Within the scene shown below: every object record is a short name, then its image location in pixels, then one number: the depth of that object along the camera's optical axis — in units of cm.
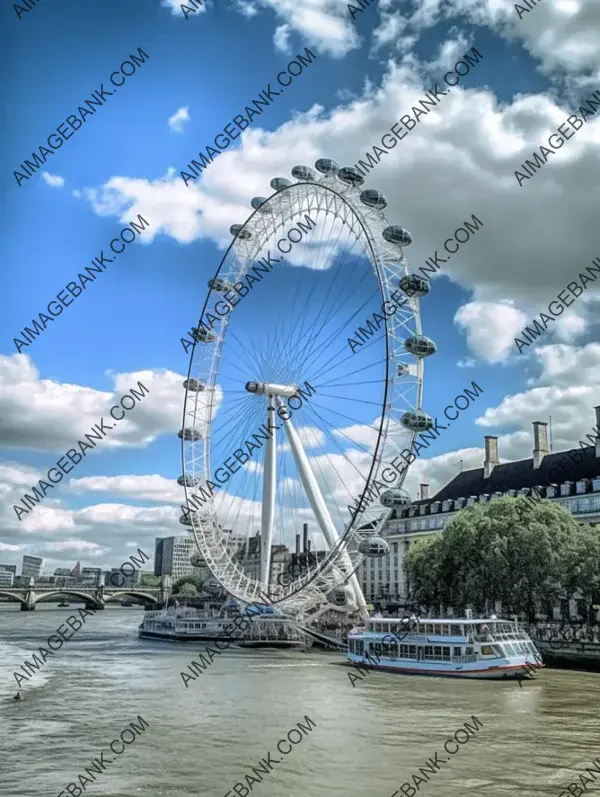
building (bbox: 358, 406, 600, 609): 7225
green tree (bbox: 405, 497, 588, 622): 4775
